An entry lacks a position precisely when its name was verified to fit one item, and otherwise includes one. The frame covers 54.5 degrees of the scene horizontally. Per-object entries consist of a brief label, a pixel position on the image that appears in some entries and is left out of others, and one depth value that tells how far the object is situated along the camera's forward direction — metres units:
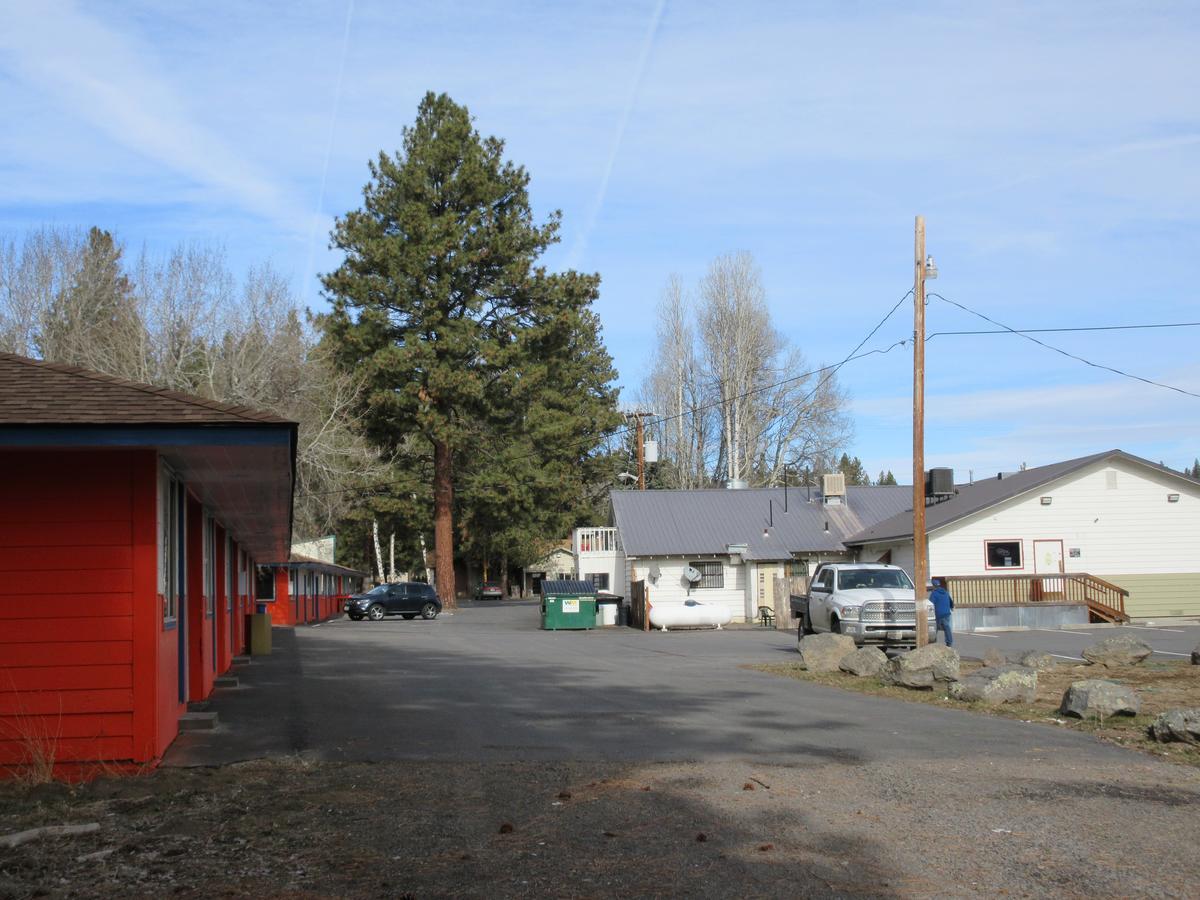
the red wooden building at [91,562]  8.99
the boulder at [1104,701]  12.95
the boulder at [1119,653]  19.53
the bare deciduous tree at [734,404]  57.84
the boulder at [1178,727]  10.86
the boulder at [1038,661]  18.88
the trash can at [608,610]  42.84
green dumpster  39.78
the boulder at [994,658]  20.23
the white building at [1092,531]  38.03
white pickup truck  24.02
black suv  47.84
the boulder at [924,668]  16.72
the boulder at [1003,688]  14.79
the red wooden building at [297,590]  43.84
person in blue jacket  22.72
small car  78.31
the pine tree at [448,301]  47.16
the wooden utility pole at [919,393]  21.81
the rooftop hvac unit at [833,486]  45.69
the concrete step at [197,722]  11.80
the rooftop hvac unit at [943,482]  32.72
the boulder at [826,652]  19.30
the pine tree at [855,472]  124.31
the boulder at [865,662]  18.55
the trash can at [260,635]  25.41
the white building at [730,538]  42.53
